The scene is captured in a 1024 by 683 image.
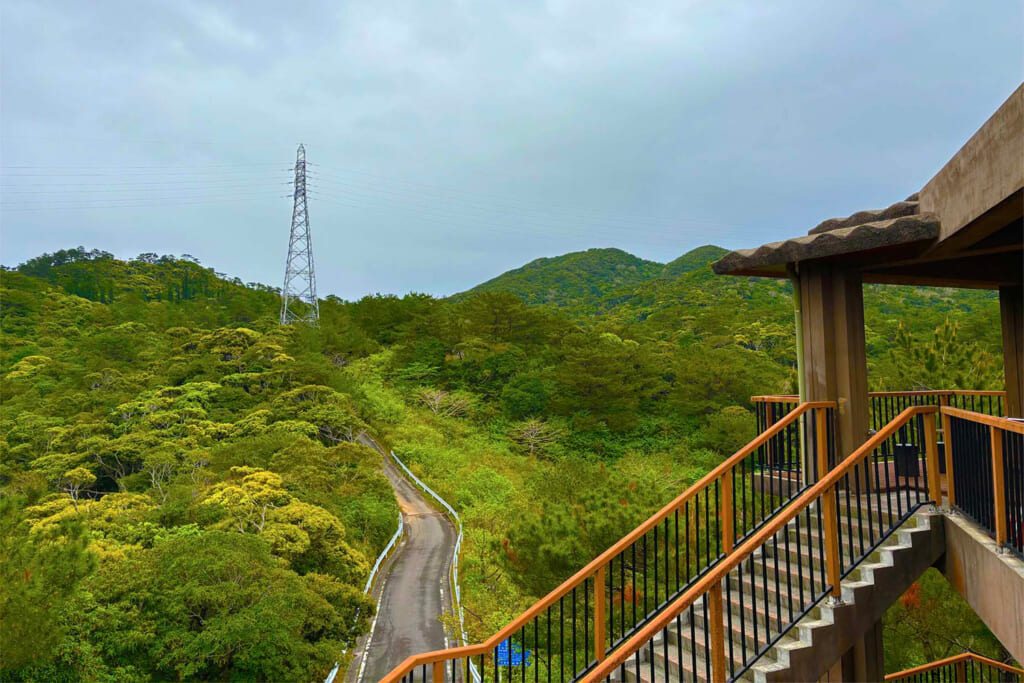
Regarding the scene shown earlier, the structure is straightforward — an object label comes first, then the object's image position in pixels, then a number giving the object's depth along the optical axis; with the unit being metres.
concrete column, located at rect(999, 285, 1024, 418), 6.23
